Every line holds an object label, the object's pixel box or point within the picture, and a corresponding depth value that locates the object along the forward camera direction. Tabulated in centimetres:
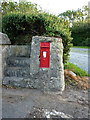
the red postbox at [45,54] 274
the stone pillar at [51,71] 270
